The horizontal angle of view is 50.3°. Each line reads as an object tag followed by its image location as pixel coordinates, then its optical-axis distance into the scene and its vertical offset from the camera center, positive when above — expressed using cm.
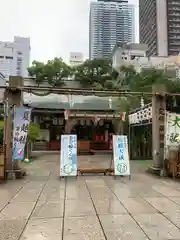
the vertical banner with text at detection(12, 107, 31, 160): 673 +22
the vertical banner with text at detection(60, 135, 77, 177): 673 -88
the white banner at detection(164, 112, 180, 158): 708 -7
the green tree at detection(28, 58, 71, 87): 2662 +843
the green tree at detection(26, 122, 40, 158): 1164 -17
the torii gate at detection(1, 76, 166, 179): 681 +116
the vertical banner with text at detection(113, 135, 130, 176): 692 -90
